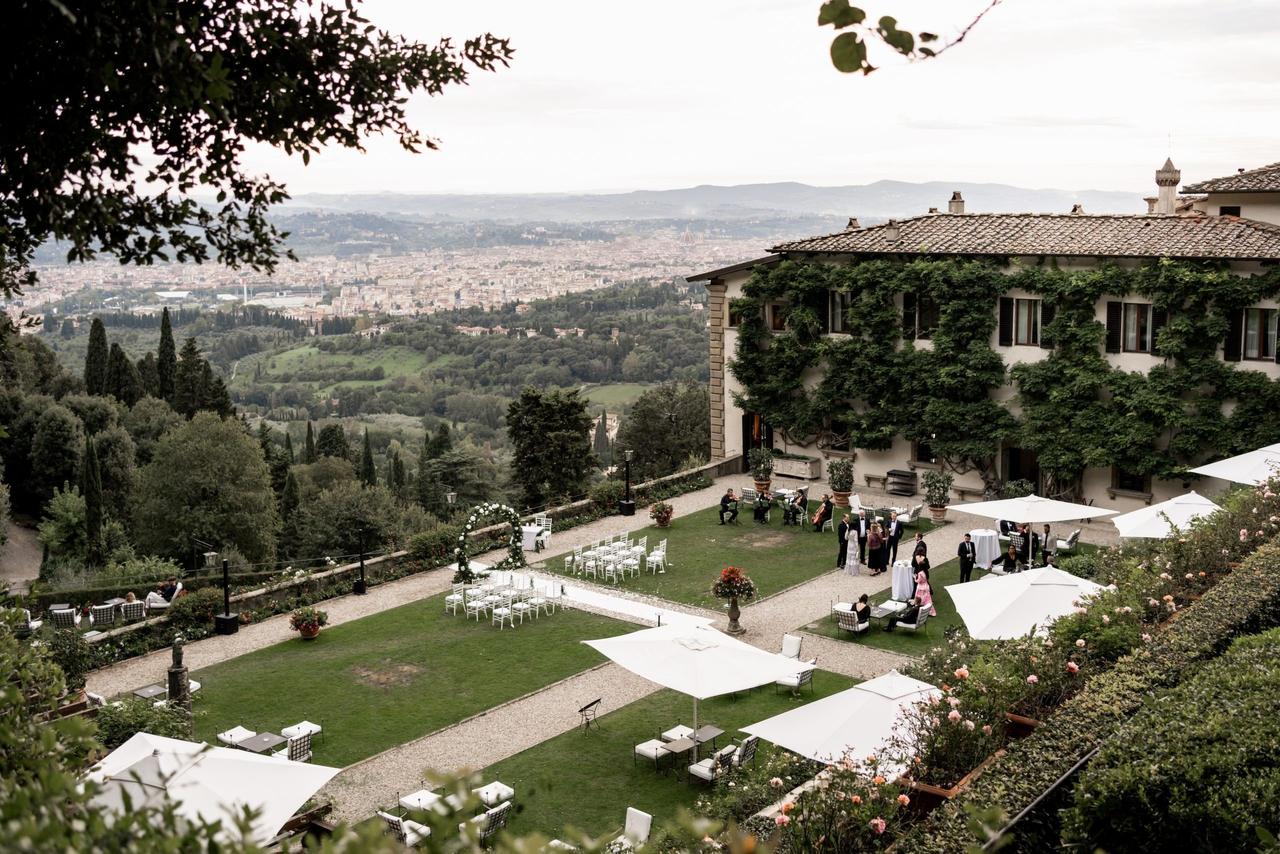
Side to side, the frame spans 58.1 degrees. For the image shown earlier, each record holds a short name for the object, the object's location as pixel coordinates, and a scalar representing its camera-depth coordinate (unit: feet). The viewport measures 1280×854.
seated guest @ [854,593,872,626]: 61.41
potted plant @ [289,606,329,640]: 63.26
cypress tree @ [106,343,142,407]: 187.42
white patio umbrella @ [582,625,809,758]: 44.14
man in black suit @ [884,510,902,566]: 74.49
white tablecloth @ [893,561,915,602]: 66.08
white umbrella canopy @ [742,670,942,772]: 37.55
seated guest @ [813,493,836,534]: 82.89
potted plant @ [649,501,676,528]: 83.82
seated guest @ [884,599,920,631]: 61.77
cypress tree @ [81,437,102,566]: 132.05
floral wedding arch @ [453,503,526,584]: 70.54
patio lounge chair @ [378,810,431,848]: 38.51
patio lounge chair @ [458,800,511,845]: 40.21
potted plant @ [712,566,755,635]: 61.11
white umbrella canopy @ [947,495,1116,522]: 67.92
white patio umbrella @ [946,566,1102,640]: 48.80
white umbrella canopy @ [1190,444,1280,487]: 66.89
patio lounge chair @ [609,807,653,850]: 37.52
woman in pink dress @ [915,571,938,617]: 63.21
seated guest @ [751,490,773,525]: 85.61
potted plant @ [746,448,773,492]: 93.45
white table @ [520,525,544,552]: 80.43
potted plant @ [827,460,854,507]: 88.94
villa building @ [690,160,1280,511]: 79.87
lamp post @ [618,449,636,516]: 89.20
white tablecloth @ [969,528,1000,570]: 73.92
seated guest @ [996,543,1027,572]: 67.77
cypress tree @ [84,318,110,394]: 188.24
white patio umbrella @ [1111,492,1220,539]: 62.23
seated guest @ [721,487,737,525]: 85.66
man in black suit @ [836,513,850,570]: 75.05
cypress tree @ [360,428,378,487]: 207.31
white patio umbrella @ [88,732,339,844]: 33.86
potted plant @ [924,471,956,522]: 84.70
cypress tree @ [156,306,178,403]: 195.72
